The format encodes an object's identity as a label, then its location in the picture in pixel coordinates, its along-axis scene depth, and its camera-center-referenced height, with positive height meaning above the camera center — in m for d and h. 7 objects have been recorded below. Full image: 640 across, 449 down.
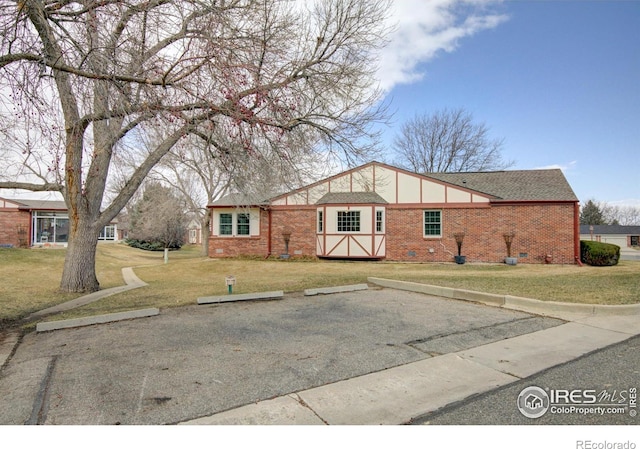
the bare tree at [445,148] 36.97 +8.58
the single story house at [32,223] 27.03 +0.56
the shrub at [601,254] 16.61 -1.02
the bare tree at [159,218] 28.84 +1.07
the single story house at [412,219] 17.89 +0.63
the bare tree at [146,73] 4.73 +2.16
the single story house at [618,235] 54.97 -0.47
